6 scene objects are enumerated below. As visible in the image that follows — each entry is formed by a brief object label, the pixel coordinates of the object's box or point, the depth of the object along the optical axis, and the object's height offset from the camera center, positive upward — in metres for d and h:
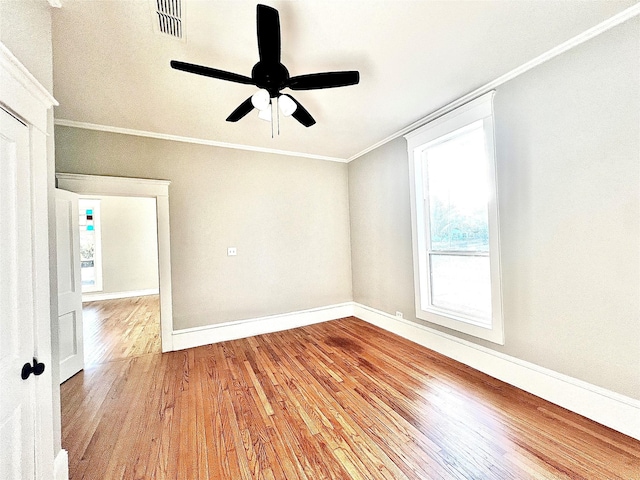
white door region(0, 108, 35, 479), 1.02 -0.22
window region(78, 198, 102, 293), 6.58 +0.12
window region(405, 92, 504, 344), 2.49 +0.18
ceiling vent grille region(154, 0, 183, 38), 1.53 +1.44
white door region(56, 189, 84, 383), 2.65 -0.38
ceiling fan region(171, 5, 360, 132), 1.45 +1.13
